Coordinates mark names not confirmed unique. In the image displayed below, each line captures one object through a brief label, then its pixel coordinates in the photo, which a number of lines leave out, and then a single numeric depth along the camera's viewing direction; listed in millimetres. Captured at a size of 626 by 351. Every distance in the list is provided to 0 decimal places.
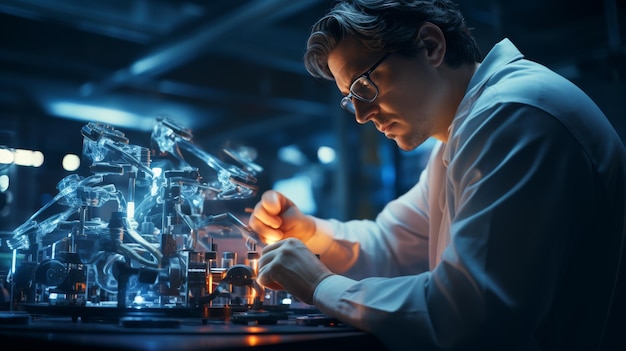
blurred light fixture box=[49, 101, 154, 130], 5176
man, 1061
